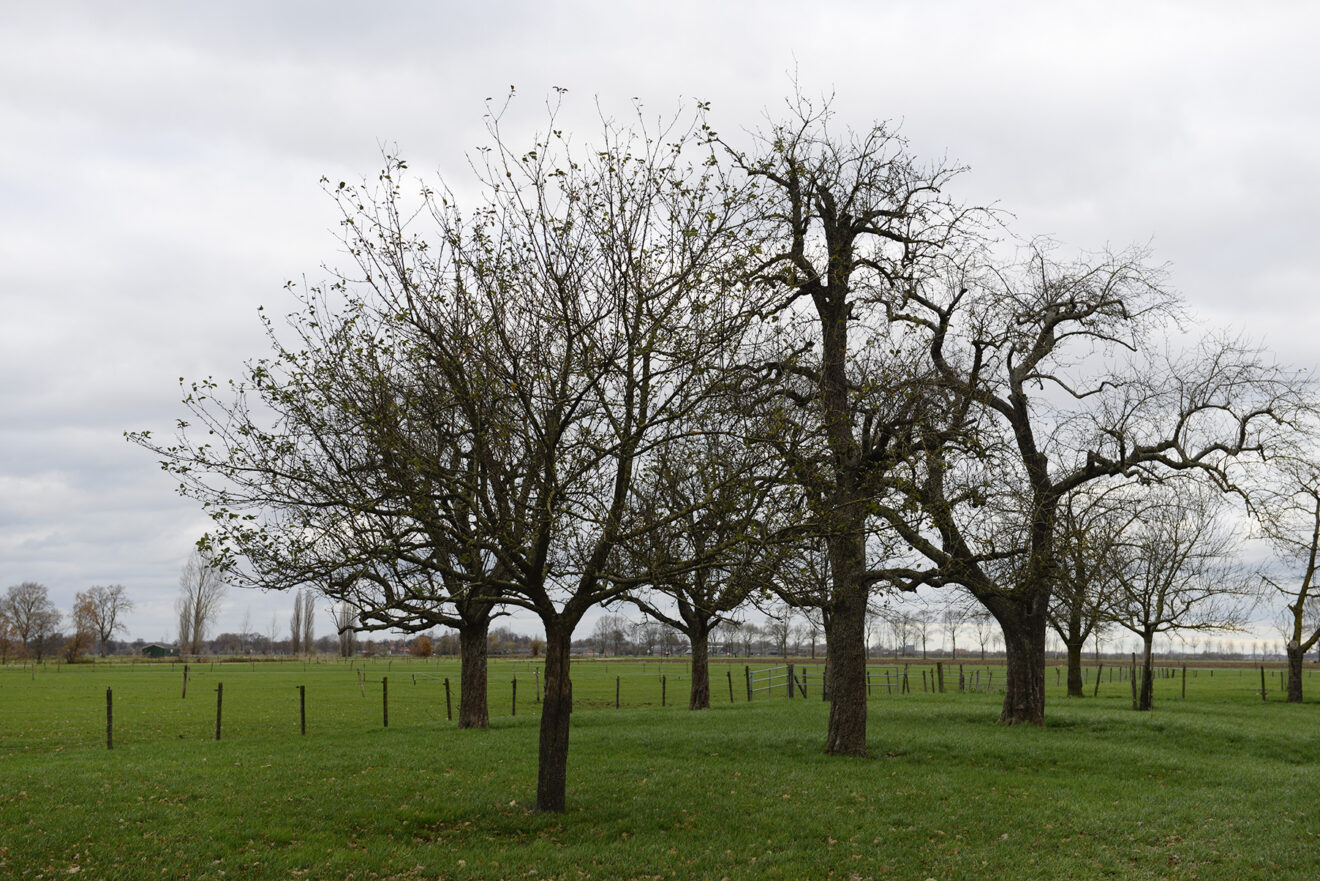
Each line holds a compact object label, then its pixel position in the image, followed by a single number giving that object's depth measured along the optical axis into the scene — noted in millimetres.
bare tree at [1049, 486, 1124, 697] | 19234
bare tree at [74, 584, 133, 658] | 120438
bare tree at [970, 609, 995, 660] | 88100
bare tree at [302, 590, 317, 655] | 117062
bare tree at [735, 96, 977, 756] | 12305
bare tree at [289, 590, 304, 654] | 123250
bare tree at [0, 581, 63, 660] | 107375
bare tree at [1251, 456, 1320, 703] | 35250
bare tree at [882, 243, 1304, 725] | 19125
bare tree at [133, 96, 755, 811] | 10969
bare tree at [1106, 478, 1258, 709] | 28766
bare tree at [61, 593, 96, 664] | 102375
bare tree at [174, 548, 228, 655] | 114375
